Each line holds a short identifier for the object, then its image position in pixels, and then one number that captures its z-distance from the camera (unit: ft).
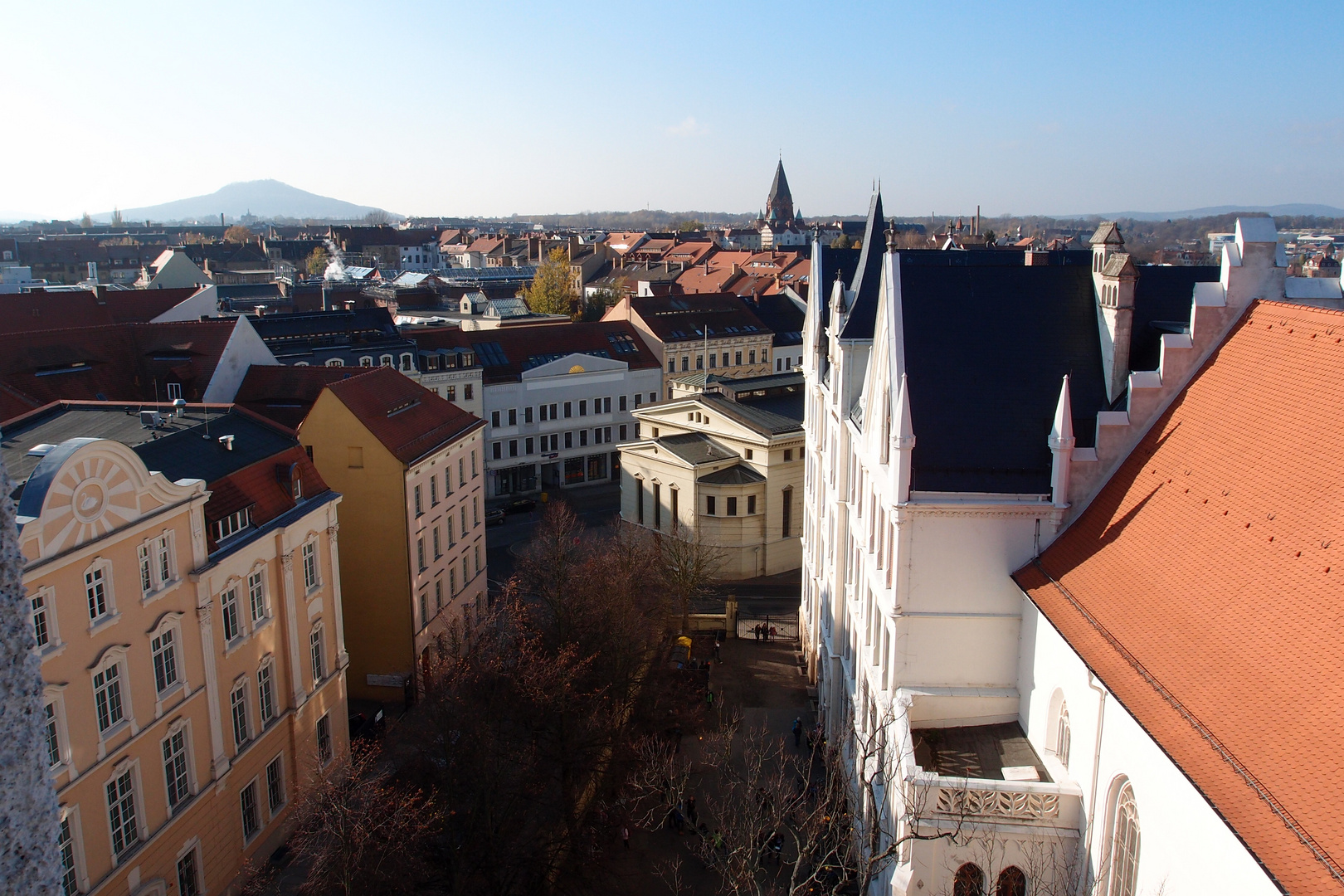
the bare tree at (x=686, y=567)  164.25
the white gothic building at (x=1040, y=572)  58.34
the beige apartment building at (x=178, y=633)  76.69
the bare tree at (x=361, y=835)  74.59
